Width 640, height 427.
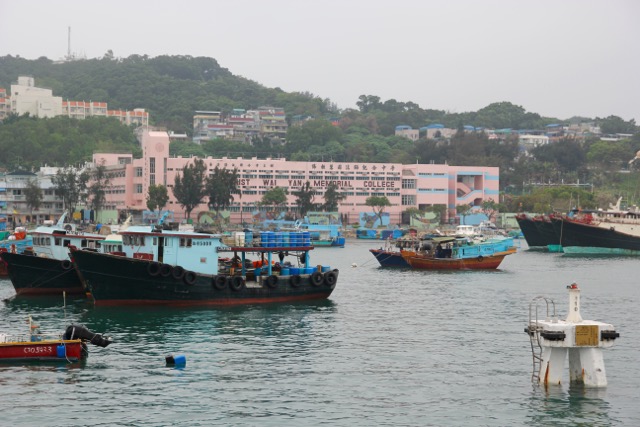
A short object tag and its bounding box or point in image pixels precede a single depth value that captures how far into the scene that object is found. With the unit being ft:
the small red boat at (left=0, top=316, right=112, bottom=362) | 118.62
